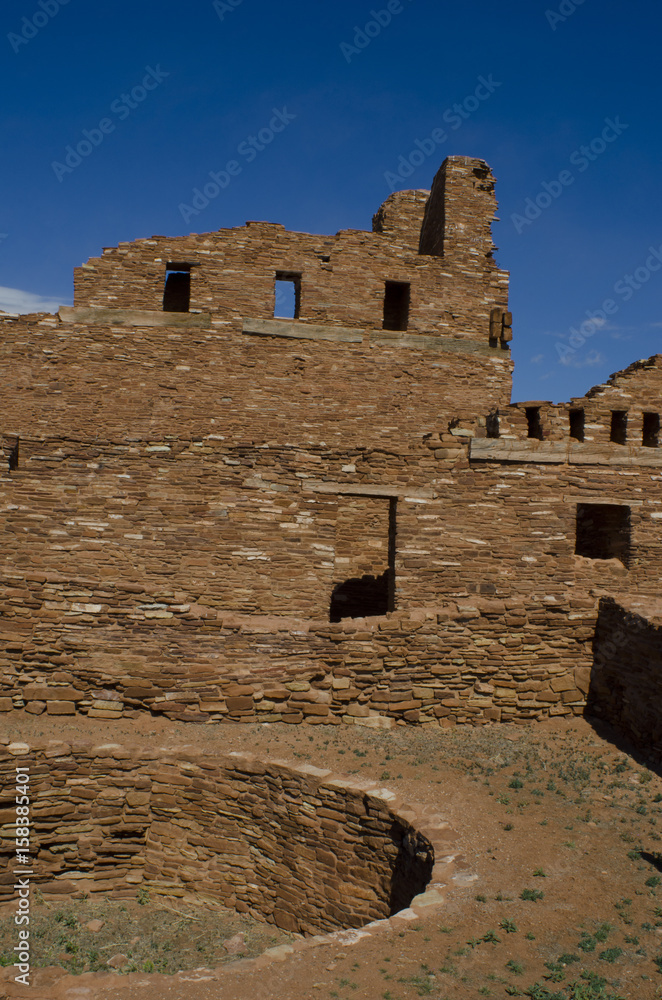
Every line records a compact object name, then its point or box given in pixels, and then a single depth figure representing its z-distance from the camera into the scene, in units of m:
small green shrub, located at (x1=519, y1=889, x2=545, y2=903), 6.83
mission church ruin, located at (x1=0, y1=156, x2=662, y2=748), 11.22
